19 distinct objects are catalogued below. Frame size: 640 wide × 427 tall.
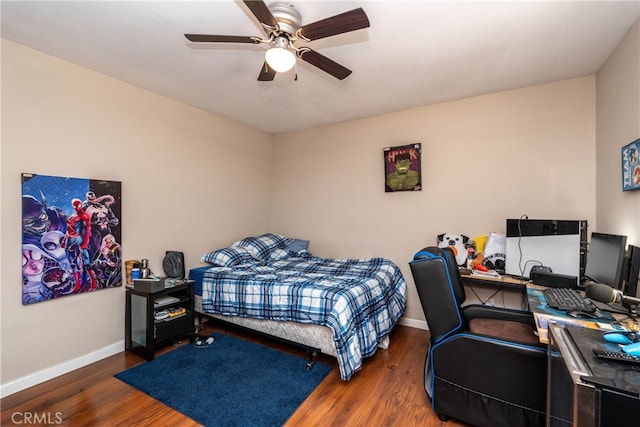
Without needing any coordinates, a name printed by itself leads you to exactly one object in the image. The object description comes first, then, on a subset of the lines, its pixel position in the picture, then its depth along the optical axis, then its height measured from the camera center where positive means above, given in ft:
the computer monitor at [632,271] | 5.04 -1.07
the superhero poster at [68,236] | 7.14 -0.64
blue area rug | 6.21 -4.43
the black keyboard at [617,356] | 3.10 -1.64
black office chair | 5.04 -2.90
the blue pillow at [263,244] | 12.21 -1.41
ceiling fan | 4.88 +3.47
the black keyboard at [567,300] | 5.16 -1.76
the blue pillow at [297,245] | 13.25 -1.55
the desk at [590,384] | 2.68 -1.77
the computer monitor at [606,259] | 5.26 -0.95
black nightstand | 8.36 -3.36
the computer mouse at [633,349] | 3.20 -1.59
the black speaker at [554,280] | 6.89 -1.70
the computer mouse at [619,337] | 3.62 -1.64
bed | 7.47 -2.62
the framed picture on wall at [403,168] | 11.22 +1.87
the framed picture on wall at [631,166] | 5.84 +1.04
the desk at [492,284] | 7.97 -2.17
